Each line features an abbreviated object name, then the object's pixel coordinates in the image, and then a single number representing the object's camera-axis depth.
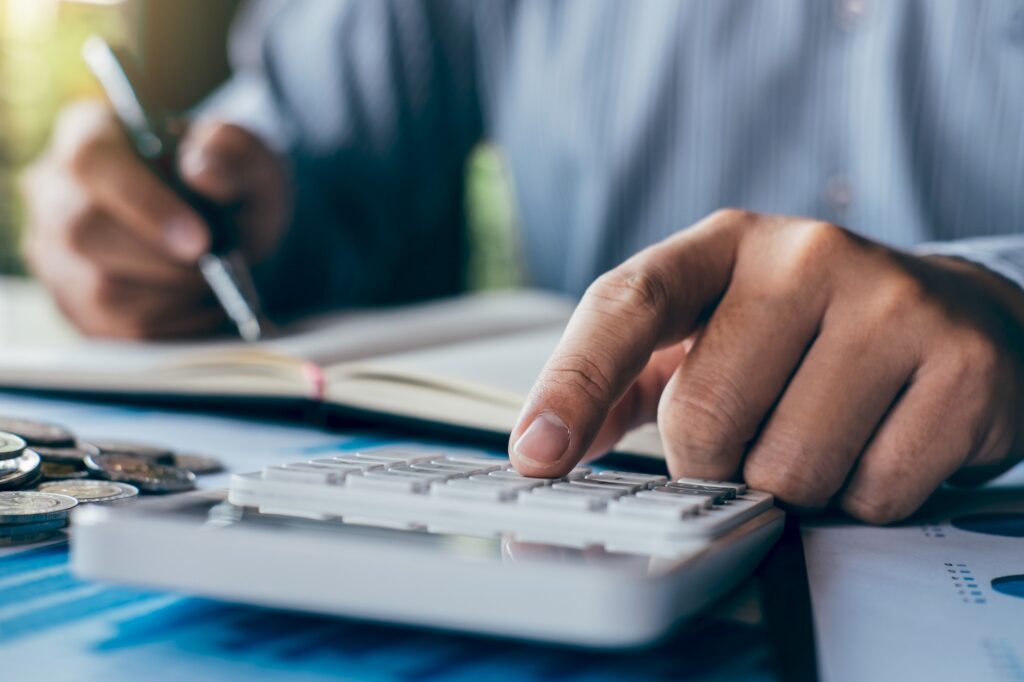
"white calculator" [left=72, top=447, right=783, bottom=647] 0.22
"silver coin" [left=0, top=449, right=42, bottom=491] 0.37
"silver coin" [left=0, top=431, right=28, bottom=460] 0.38
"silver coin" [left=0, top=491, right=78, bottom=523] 0.34
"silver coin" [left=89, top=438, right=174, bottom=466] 0.45
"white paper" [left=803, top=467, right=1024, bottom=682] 0.25
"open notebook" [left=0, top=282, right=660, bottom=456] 0.55
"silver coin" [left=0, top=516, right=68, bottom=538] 0.34
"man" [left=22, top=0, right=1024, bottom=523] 0.40
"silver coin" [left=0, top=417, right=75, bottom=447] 0.44
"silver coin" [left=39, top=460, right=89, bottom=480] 0.41
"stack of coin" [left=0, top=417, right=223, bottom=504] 0.38
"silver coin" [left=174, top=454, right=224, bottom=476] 0.46
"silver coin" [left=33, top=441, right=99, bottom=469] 0.42
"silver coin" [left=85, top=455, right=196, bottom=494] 0.40
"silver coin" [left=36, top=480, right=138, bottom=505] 0.38
